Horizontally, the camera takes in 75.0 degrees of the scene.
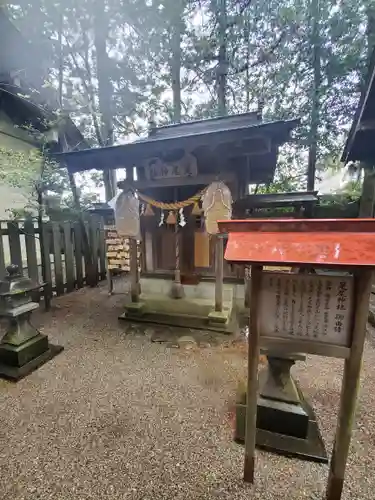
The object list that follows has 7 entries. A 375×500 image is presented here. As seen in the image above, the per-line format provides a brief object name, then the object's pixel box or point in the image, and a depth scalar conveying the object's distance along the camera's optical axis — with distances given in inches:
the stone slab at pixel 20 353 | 126.0
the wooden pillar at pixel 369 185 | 332.8
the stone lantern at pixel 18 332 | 125.4
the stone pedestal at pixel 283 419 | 82.9
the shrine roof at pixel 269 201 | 242.2
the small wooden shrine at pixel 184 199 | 166.4
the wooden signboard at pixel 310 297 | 56.3
